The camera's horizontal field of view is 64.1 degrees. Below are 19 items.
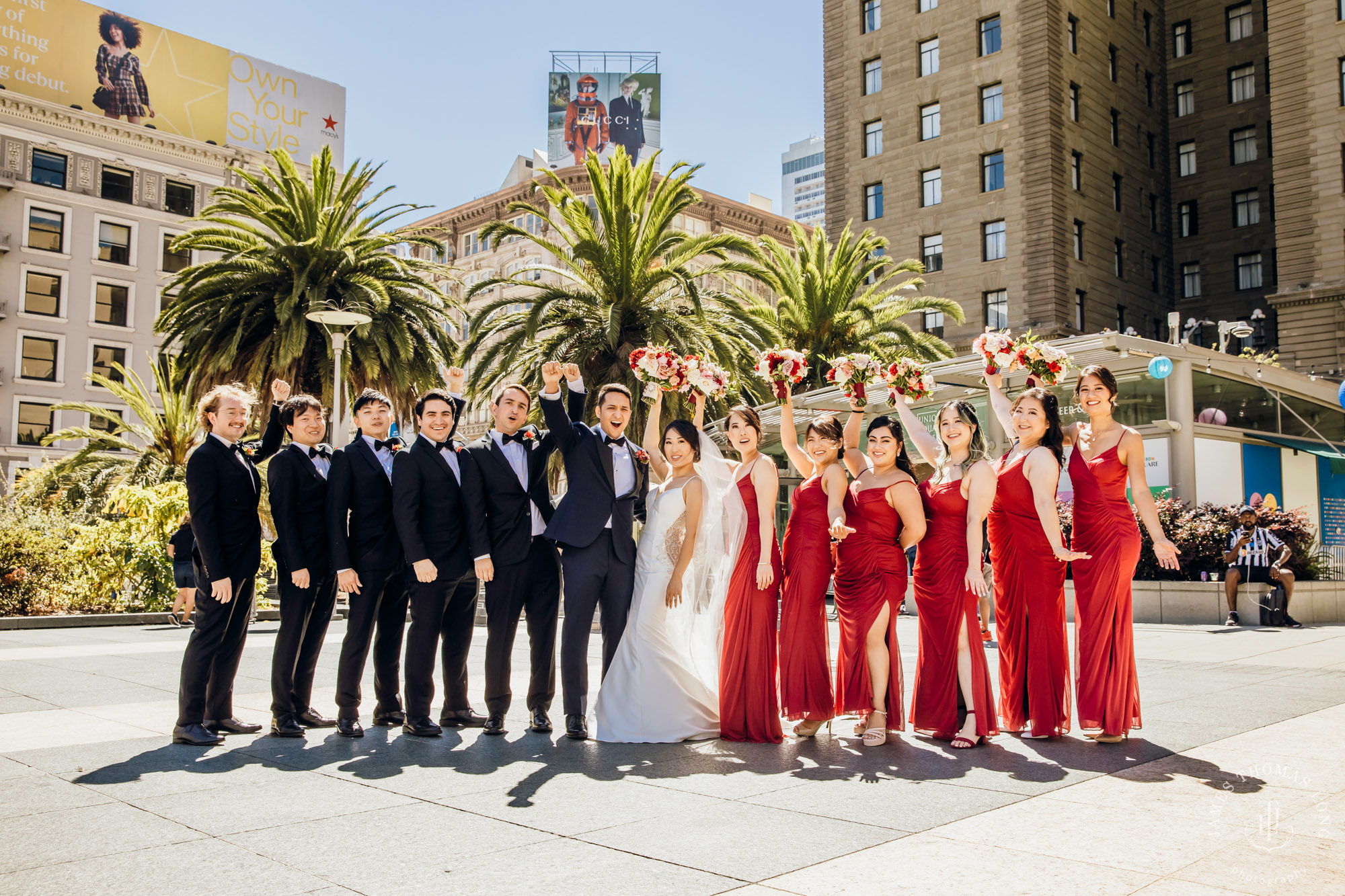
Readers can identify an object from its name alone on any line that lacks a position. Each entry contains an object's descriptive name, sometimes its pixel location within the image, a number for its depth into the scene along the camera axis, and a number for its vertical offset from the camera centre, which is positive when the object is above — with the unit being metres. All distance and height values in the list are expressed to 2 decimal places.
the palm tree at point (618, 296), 21.44 +4.67
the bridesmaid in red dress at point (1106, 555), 6.36 -0.20
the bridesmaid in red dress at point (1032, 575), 6.51 -0.32
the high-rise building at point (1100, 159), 37.84 +14.70
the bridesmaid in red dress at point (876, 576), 6.59 -0.33
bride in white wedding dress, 6.64 -0.55
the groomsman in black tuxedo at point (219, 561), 6.30 -0.23
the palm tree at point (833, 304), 28.09 +5.75
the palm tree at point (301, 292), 22.39 +4.88
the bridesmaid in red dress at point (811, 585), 6.69 -0.39
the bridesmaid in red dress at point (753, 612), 6.64 -0.57
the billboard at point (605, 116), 80.56 +30.70
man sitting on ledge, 15.31 -0.53
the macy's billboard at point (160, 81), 57.78 +25.72
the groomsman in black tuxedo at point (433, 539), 6.67 -0.11
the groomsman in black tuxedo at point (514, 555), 6.83 -0.21
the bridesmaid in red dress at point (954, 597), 6.39 -0.45
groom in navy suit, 6.80 -0.04
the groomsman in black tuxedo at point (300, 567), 6.64 -0.28
